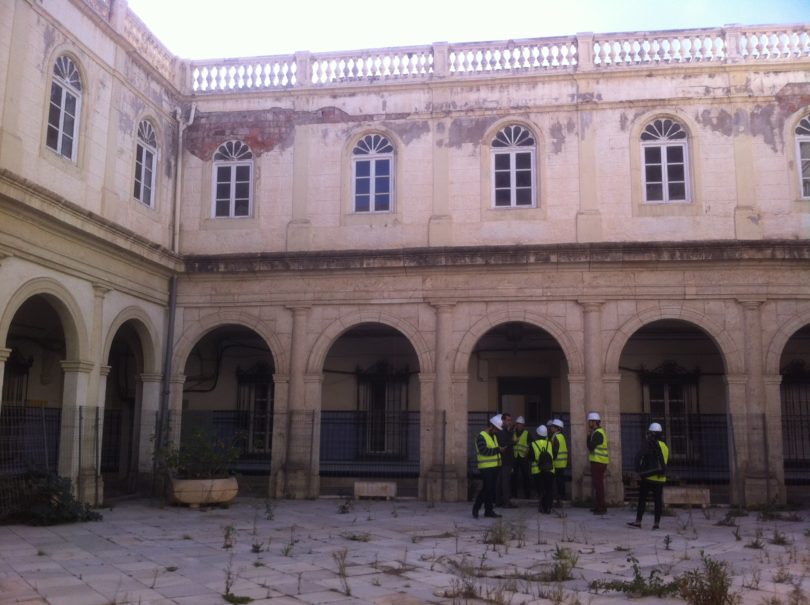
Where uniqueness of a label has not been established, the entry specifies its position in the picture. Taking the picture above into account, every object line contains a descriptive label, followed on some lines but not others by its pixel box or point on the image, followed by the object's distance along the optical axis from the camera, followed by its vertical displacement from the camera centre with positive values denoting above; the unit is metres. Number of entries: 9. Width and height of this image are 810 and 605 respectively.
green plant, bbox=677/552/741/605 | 6.38 -1.29
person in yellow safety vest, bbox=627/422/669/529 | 11.98 -0.66
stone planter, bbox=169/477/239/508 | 13.99 -1.15
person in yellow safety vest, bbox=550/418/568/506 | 14.34 -0.51
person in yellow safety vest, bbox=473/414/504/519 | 12.96 -0.64
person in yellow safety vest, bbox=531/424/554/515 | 13.89 -0.72
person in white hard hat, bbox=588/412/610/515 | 13.48 -0.53
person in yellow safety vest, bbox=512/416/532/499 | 15.25 -0.49
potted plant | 14.02 -0.84
